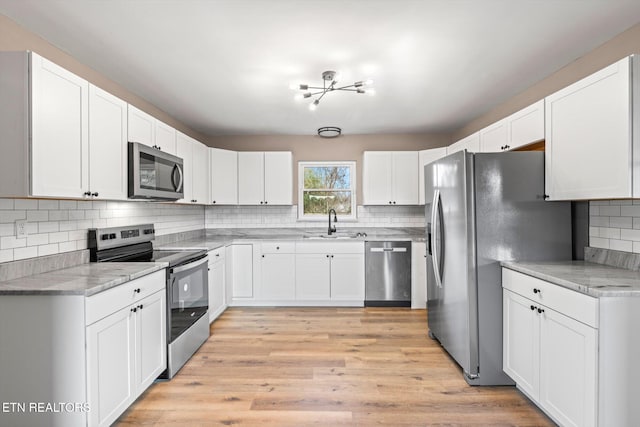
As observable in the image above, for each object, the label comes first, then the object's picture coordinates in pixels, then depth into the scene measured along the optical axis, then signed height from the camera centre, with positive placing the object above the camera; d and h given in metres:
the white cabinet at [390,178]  4.71 +0.48
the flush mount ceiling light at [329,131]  4.59 +1.13
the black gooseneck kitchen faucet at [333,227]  4.77 -0.23
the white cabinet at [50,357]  1.65 -0.72
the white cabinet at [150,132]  2.64 +0.71
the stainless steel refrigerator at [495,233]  2.39 -0.16
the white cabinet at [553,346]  1.62 -0.77
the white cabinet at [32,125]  1.67 +0.46
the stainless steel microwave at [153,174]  2.56 +0.33
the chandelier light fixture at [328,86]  2.77 +1.14
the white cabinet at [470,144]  3.47 +0.77
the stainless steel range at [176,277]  2.57 -0.56
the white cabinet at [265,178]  4.73 +0.49
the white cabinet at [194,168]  3.65 +0.53
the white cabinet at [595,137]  1.75 +0.44
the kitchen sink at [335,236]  4.41 -0.34
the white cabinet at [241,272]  4.38 -0.80
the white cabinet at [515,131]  2.46 +0.68
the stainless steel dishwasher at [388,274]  4.31 -0.82
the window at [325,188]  5.04 +0.36
